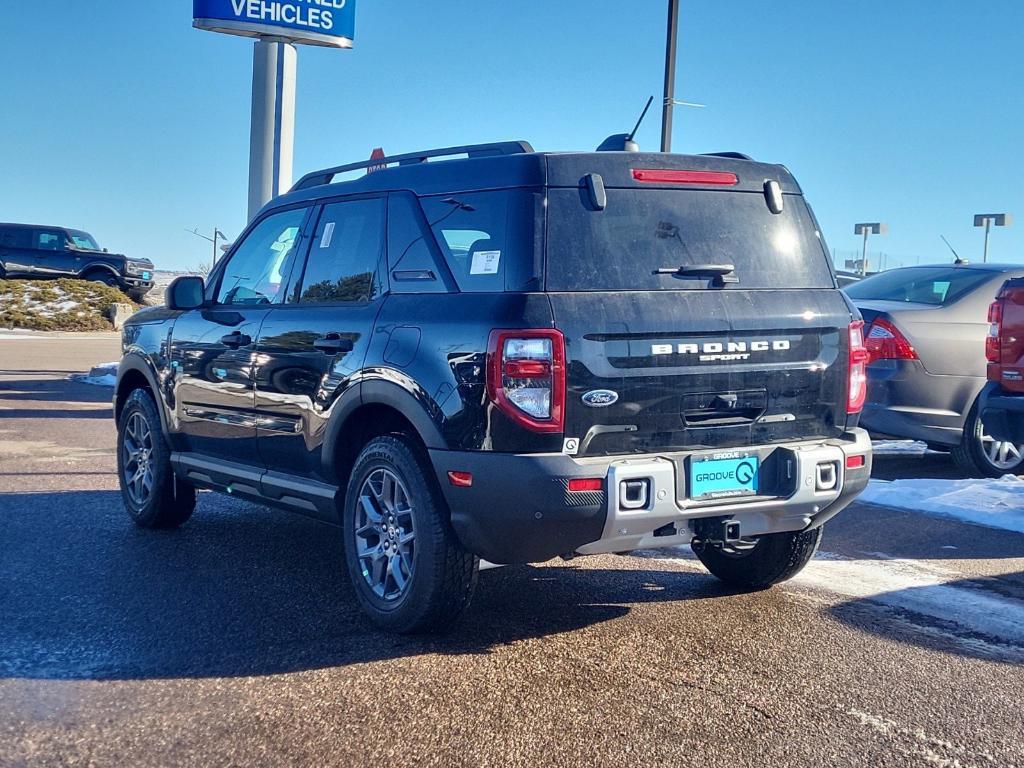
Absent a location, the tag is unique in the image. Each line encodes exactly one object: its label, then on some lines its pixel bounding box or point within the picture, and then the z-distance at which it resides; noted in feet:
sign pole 59.77
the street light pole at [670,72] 46.71
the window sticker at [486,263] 14.33
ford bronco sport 13.67
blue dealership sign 59.31
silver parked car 28.25
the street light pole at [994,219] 83.25
